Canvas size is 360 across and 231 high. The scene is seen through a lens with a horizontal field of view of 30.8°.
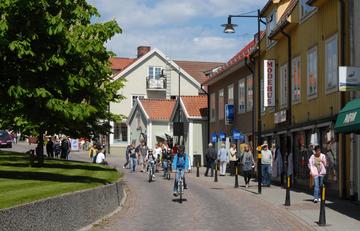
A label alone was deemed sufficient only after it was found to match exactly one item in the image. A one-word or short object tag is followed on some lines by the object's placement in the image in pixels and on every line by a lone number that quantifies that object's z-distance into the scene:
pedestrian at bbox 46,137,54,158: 42.38
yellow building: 21.06
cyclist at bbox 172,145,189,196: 20.69
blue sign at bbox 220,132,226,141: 41.84
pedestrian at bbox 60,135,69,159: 42.47
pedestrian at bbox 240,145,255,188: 26.05
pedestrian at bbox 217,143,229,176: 35.16
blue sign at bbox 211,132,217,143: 44.12
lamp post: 24.80
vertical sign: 29.52
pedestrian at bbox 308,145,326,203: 18.91
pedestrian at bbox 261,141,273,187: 26.08
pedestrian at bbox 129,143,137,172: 37.31
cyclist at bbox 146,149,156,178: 29.50
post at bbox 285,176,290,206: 18.54
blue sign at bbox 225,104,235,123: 39.44
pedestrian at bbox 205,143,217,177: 34.69
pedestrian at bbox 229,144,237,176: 33.22
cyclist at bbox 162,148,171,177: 31.59
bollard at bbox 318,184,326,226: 14.21
